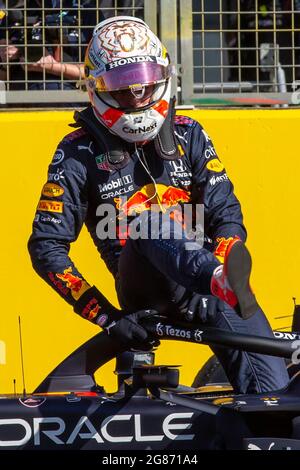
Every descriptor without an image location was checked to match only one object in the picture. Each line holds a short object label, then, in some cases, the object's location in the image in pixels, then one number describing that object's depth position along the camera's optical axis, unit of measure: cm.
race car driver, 955
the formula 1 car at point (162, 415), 864
